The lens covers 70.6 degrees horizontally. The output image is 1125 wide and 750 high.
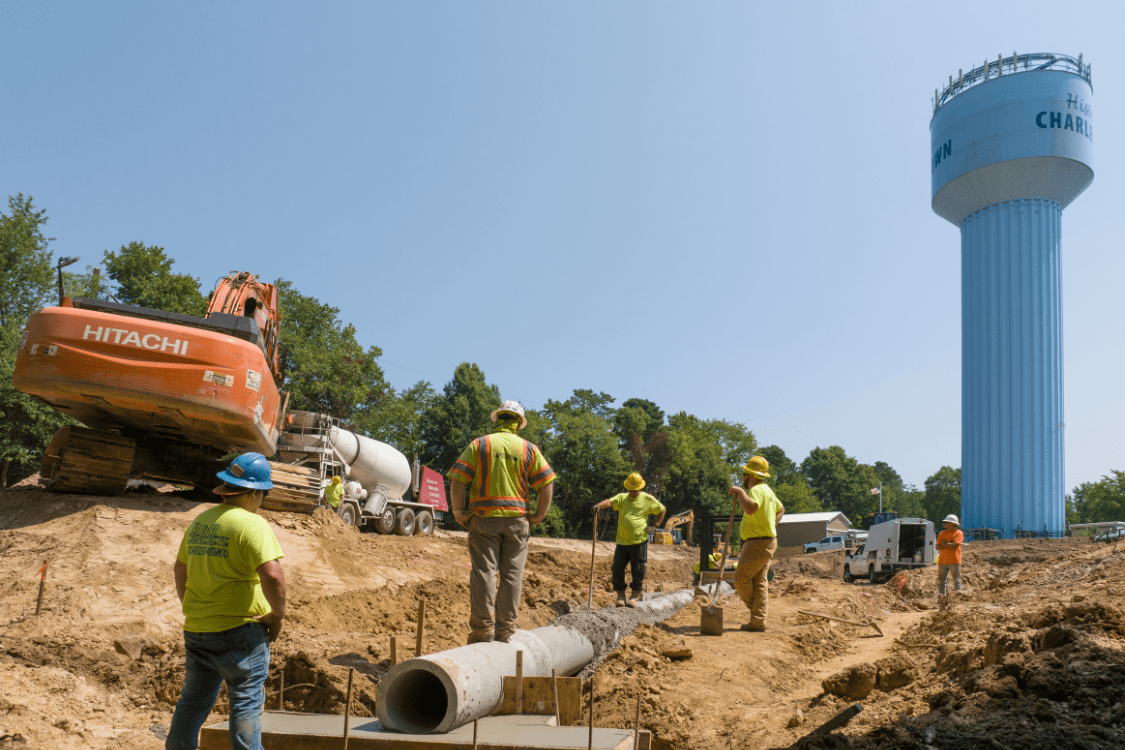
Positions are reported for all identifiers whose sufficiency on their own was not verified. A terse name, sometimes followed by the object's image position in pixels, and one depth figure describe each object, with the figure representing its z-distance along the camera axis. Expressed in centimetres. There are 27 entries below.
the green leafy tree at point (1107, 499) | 5903
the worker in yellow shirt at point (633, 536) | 1004
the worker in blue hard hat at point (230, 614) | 384
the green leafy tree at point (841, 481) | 9300
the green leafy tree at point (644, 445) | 5806
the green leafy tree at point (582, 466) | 5141
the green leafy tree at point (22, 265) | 3000
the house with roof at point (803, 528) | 4975
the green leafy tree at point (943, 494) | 8543
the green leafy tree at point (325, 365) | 4128
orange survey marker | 734
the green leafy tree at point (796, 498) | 6926
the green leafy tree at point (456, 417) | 5003
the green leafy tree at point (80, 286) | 3138
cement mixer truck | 1822
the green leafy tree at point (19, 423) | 2427
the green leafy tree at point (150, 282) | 3278
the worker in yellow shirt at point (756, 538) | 880
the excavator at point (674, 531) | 3494
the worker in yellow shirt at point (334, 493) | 1770
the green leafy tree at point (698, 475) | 5603
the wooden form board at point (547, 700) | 470
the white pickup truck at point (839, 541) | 3844
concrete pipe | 420
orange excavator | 891
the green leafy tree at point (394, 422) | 4428
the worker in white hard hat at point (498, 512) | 576
